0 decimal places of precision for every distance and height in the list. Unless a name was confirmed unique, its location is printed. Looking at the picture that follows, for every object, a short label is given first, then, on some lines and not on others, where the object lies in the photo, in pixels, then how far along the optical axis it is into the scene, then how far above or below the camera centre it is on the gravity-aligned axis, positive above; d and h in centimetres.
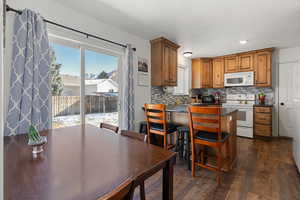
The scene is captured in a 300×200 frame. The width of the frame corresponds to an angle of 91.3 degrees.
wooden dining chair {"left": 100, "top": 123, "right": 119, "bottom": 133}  156 -33
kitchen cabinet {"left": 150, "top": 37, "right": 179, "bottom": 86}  319 +84
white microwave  403 +57
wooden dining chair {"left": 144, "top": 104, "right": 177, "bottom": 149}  228 -38
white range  382 -36
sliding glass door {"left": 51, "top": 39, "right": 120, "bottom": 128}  208 +22
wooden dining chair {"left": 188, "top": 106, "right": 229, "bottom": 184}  177 -47
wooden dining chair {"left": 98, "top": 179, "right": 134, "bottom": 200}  51 -34
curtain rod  158 +98
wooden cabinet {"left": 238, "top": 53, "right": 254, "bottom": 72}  403 +103
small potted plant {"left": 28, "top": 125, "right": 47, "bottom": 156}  101 -30
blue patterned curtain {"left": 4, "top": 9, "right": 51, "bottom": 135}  156 +26
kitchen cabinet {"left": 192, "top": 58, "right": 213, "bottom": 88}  483 +87
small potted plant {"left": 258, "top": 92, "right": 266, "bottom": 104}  403 +2
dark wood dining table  61 -38
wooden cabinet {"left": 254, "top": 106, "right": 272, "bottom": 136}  362 -55
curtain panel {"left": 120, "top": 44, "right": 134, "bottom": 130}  271 +10
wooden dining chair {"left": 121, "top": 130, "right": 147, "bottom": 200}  120 -35
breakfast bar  219 -43
